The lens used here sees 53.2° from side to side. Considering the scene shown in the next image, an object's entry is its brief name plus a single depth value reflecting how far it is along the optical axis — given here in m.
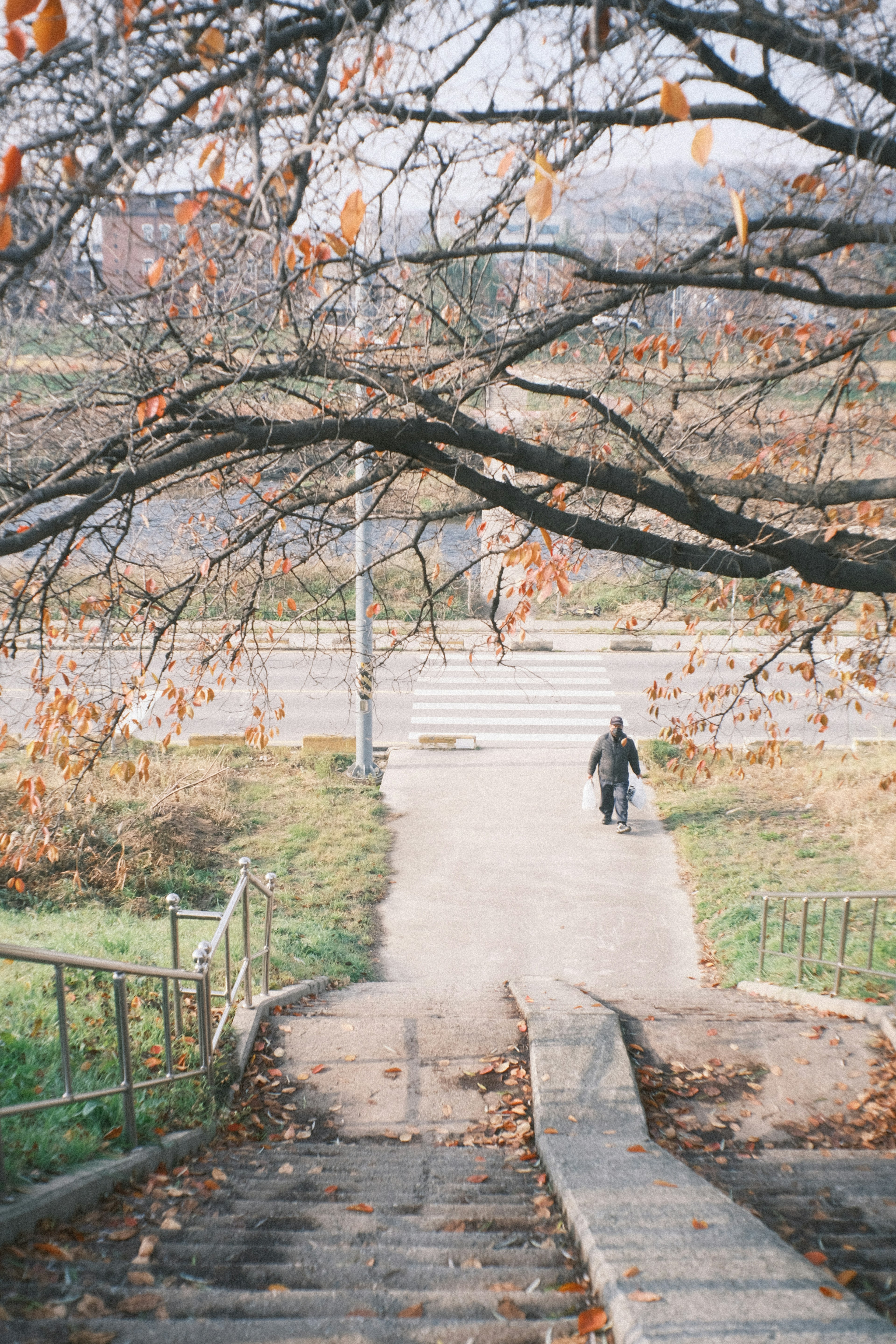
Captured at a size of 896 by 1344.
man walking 12.18
